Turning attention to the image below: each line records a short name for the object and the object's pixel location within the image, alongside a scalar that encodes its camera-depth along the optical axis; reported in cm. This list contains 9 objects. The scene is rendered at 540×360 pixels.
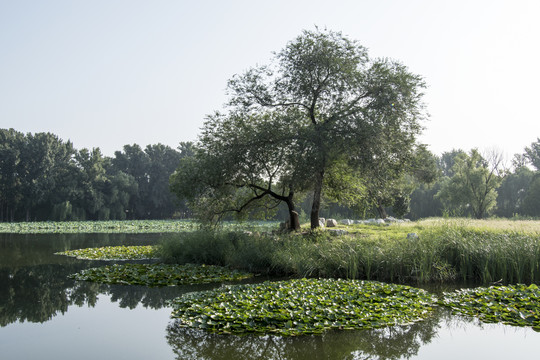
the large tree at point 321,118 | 1647
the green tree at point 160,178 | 6375
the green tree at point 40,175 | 4925
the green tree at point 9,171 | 4809
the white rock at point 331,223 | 2481
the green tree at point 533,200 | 5037
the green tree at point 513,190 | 5741
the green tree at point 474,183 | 4109
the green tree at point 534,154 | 7156
